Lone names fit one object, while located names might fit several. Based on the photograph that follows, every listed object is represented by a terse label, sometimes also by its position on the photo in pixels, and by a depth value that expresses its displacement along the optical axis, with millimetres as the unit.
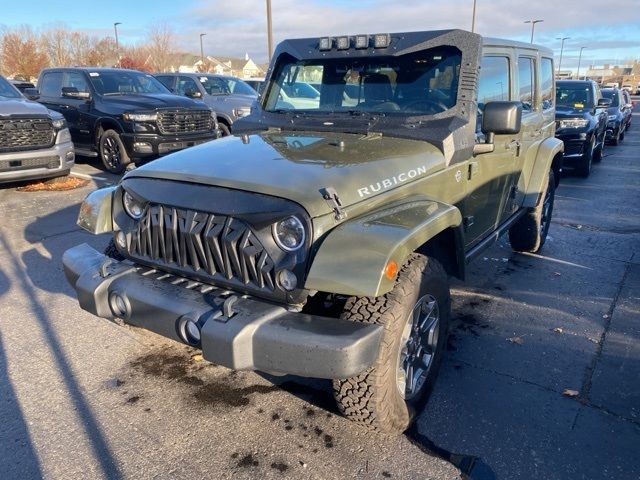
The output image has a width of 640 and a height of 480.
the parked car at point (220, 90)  12500
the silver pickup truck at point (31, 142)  7473
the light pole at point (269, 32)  17306
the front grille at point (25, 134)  7465
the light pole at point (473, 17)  31156
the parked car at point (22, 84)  15326
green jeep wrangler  2301
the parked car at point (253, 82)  17806
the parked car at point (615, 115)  14625
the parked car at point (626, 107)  17858
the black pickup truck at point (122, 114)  9055
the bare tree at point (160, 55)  51494
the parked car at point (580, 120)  10164
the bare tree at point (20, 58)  44812
